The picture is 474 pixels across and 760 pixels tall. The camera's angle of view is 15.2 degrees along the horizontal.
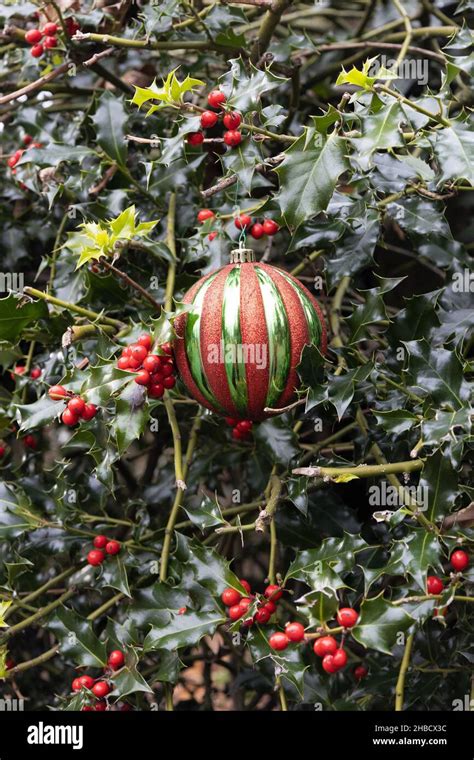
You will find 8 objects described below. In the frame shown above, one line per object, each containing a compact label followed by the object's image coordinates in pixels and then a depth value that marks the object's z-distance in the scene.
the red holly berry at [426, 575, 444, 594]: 0.88
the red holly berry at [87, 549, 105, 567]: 0.99
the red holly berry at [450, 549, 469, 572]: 0.88
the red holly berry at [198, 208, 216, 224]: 1.01
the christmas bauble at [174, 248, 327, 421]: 0.87
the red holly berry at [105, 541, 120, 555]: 1.00
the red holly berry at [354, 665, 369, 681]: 1.04
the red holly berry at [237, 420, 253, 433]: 1.01
